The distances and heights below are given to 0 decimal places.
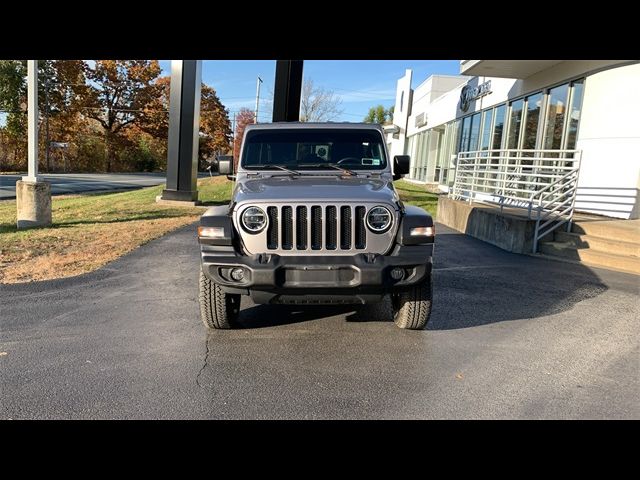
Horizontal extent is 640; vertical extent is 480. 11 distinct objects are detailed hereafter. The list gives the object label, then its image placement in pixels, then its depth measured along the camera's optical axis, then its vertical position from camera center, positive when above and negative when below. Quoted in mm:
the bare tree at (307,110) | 36322 +4797
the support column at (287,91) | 9773 +1691
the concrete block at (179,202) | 15031 -1215
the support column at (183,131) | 14742 +995
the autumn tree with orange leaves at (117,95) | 49406 +6653
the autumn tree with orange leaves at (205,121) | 52688 +4757
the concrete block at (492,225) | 8992 -829
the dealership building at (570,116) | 10289 +2020
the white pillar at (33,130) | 9914 +472
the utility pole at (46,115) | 43438 +3475
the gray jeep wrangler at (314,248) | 3996 -636
